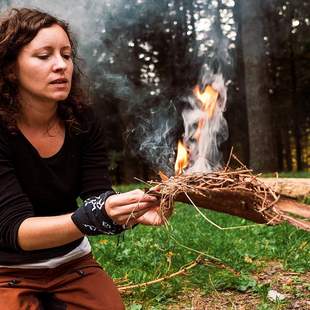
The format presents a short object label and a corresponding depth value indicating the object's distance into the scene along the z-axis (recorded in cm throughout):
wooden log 348
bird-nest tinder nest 209
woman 232
